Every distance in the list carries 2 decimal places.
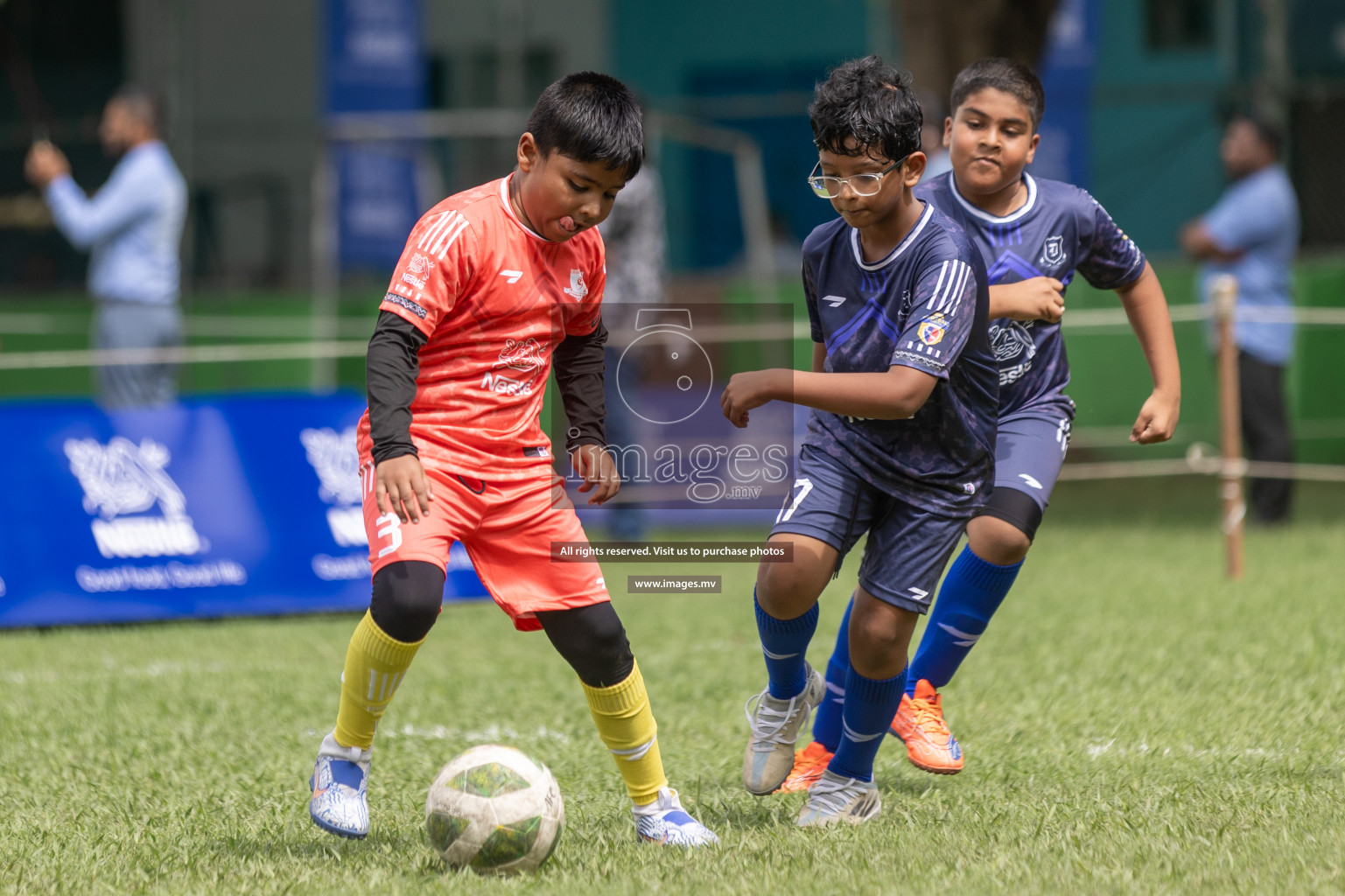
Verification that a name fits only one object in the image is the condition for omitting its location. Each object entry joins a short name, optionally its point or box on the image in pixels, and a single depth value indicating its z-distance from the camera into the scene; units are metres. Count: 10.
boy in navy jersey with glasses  7.19
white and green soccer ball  6.94
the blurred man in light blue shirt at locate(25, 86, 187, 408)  18.28
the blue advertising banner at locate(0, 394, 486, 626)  14.60
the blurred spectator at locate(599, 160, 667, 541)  18.55
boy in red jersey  7.07
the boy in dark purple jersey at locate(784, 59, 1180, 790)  8.73
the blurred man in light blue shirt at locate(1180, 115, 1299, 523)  19.45
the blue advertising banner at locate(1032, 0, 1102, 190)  25.77
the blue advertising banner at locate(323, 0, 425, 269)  25.77
